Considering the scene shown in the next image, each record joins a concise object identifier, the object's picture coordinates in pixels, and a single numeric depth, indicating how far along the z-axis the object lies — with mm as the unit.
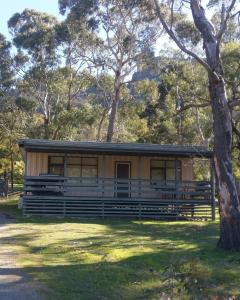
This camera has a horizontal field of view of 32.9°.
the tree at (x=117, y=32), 25862
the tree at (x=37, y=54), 28571
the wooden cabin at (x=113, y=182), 16824
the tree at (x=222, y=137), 9909
